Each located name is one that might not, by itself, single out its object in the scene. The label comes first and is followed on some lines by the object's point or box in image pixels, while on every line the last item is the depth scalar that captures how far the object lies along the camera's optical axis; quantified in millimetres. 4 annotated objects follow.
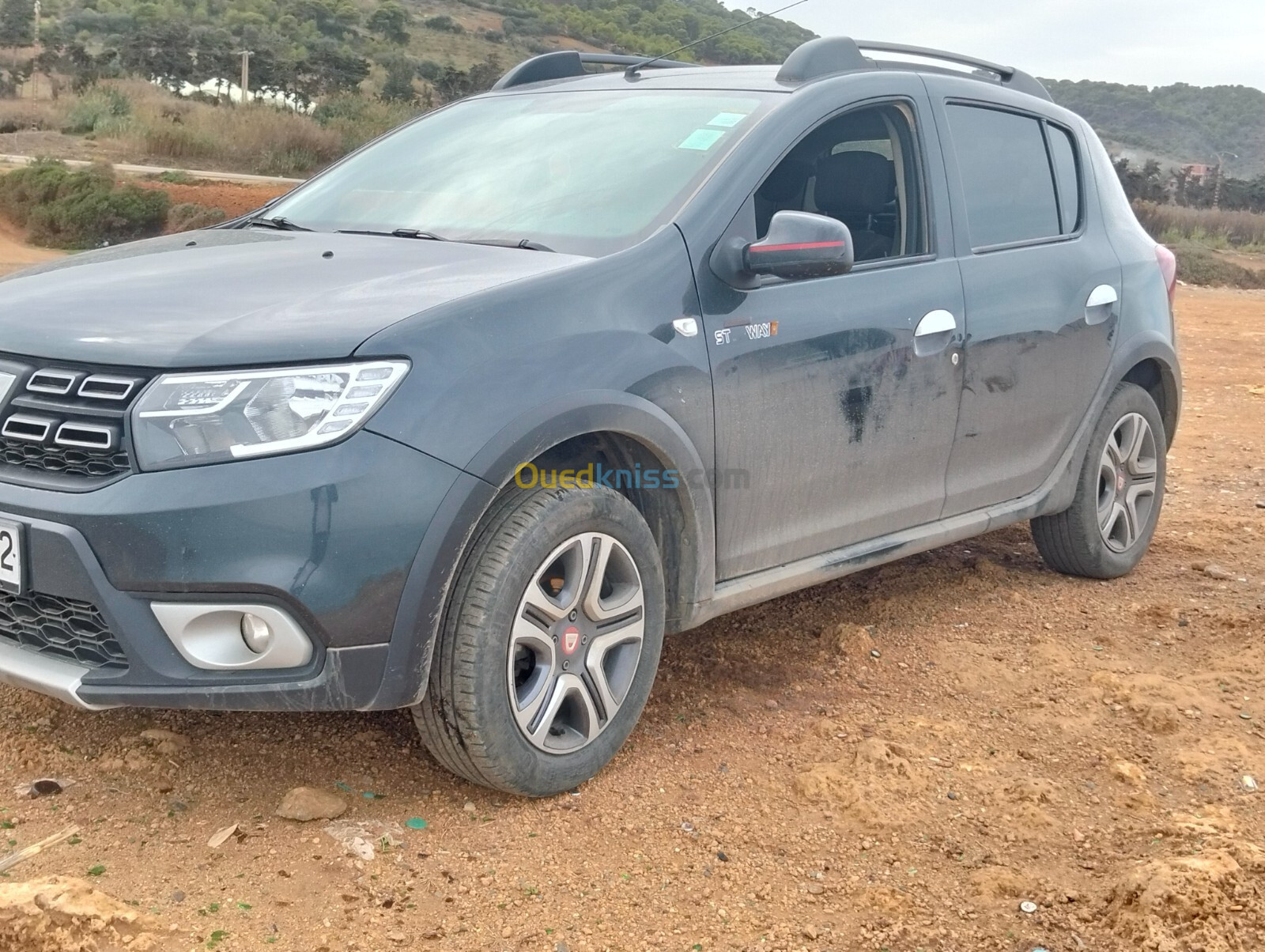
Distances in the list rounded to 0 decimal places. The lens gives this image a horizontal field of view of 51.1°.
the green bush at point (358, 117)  27281
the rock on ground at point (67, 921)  2398
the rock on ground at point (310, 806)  3010
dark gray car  2666
